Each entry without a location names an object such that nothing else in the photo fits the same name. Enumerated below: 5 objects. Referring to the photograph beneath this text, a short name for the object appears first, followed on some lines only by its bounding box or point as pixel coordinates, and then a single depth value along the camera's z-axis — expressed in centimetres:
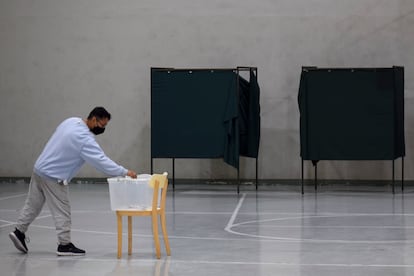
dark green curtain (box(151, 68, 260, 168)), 2916
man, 1559
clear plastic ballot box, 1519
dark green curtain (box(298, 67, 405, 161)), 2898
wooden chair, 1516
